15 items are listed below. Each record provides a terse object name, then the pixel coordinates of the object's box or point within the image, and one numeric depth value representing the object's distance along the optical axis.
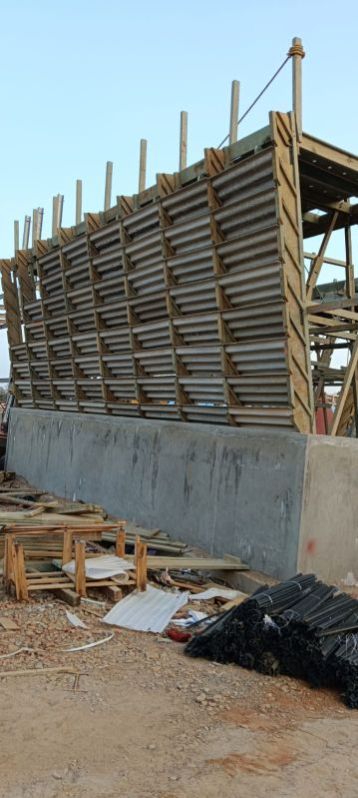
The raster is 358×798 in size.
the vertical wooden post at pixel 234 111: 8.70
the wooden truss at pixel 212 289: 8.20
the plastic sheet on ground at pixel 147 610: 6.88
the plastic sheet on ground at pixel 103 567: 7.62
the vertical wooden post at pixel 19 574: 7.17
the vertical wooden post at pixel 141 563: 7.62
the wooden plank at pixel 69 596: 7.21
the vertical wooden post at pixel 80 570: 7.29
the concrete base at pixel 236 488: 8.14
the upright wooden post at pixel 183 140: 9.80
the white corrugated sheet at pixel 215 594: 7.97
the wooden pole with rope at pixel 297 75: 7.86
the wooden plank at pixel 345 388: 8.60
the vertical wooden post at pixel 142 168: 10.90
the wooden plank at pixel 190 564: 8.56
